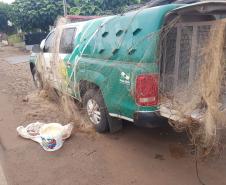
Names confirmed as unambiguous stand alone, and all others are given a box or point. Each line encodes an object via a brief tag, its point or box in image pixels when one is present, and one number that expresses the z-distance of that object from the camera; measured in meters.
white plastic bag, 2.91
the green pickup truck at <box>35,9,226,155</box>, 1.95
